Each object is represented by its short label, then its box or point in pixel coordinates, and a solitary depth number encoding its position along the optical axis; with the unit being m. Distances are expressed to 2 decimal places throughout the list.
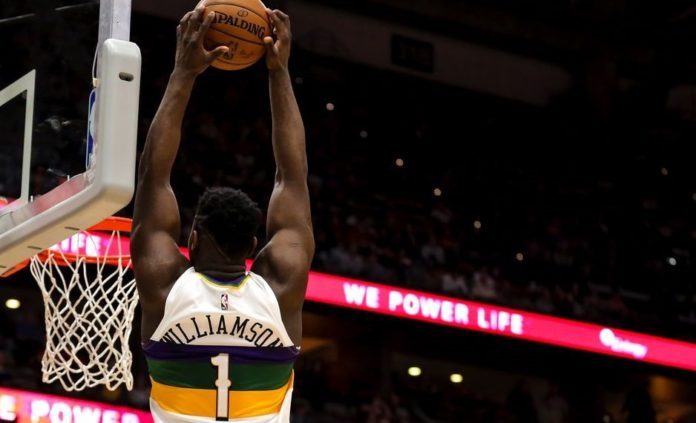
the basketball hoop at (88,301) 7.41
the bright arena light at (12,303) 19.87
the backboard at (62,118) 4.87
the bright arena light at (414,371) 24.57
